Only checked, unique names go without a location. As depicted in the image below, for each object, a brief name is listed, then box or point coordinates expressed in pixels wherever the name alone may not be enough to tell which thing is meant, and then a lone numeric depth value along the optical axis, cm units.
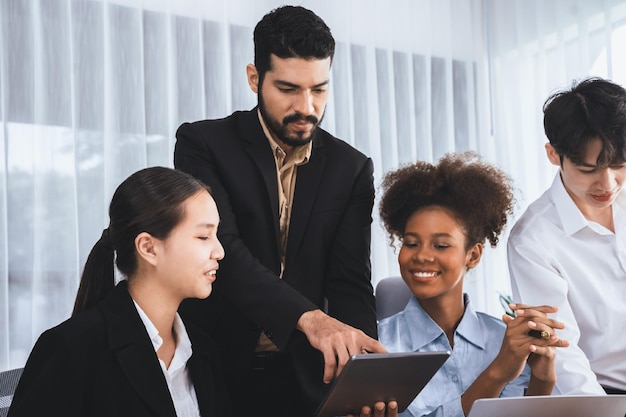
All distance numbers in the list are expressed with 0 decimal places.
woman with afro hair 163
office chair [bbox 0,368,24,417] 152
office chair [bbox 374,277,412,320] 206
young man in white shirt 181
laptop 137
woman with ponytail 137
